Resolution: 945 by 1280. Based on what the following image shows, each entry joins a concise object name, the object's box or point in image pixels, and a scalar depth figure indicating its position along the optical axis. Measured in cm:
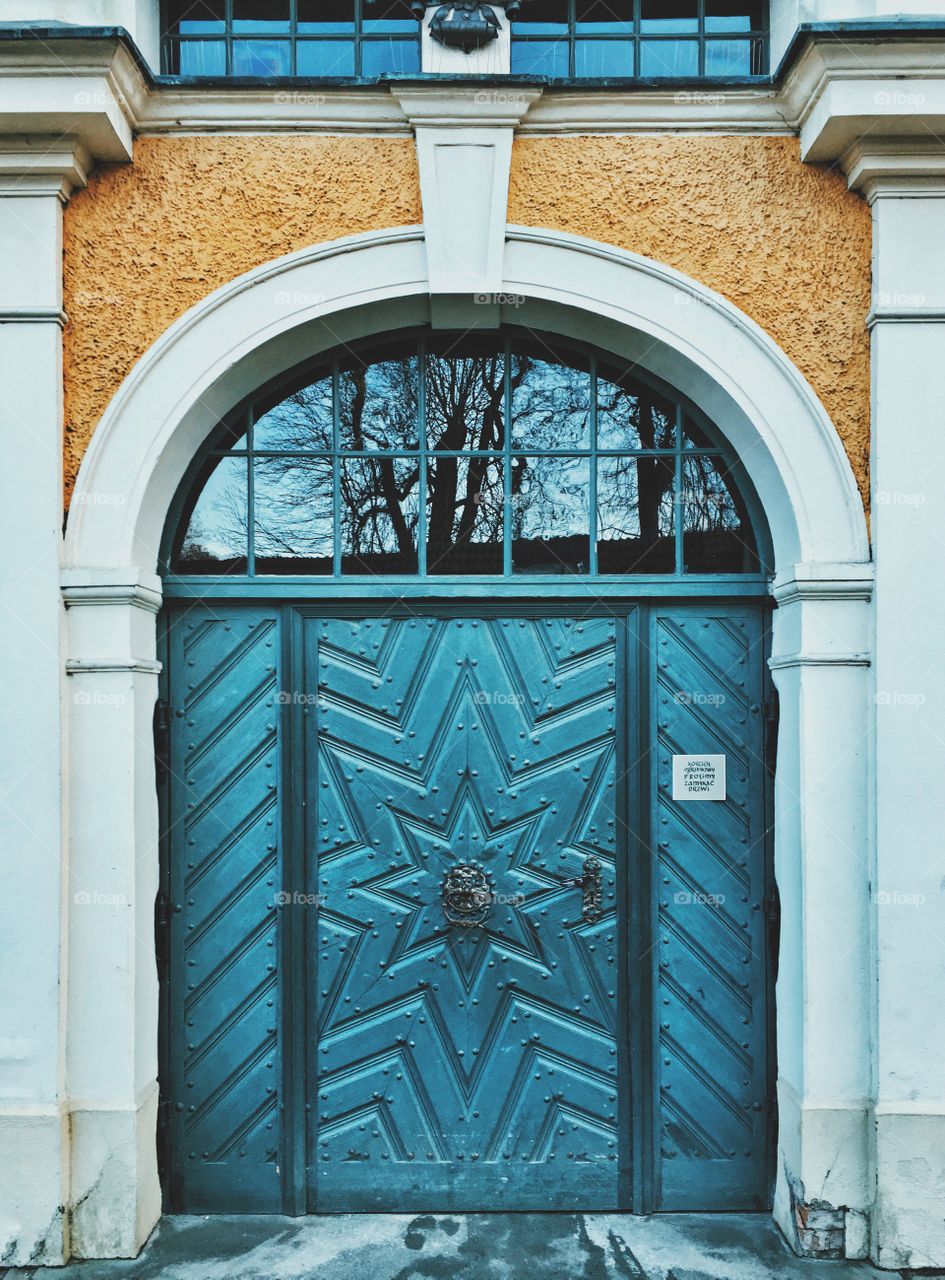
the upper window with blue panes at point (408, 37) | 363
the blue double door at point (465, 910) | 362
